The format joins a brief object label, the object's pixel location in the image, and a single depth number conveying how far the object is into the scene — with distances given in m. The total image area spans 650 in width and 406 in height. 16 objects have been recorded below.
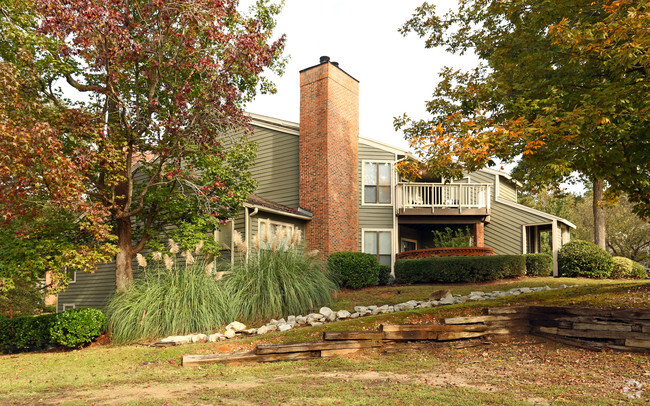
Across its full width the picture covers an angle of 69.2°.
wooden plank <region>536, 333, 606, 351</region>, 7.25
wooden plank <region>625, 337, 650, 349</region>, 6.83
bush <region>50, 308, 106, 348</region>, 10.66
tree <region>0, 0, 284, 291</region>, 9.41
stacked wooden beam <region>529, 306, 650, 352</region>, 6.97
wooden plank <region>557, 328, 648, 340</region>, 7.00
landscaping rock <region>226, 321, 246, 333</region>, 9.80
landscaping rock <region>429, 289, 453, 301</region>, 11.31
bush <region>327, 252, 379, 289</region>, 15.61
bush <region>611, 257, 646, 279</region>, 17.48
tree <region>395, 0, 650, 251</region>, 6.98
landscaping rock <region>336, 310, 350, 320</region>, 10.22
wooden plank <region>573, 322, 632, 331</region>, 7.10
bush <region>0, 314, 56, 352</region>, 11.88
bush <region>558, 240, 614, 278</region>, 17.11
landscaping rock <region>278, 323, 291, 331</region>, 9.45
